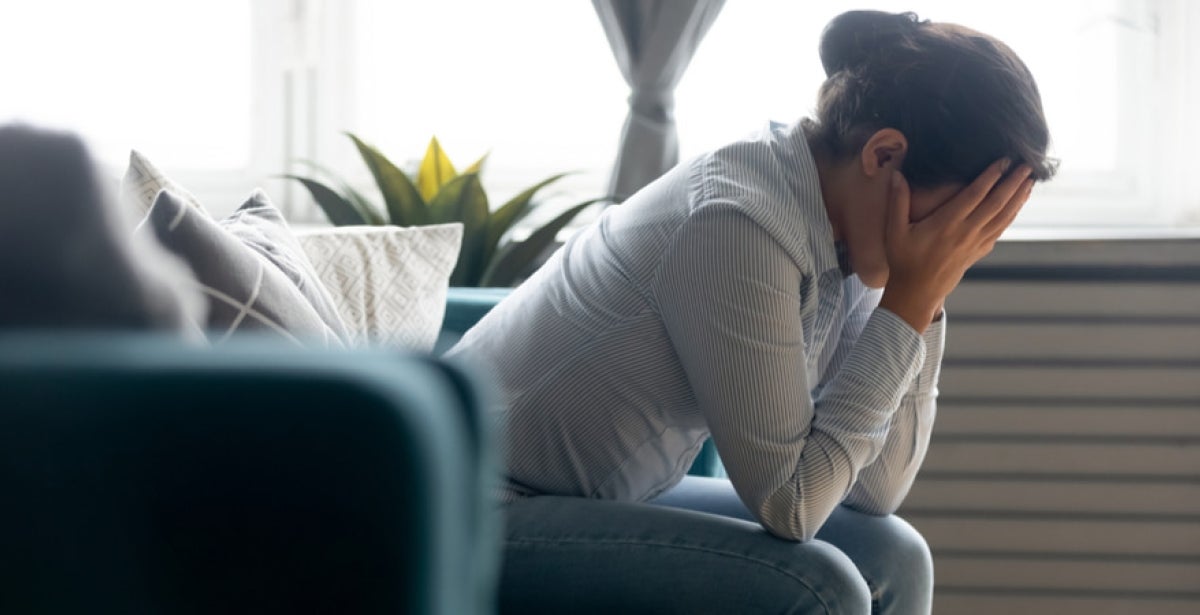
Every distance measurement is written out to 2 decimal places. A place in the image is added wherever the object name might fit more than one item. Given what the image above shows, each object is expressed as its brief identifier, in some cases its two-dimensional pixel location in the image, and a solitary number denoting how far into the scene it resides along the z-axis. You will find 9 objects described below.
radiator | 3.71
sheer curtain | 3.88
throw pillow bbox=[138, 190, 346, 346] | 2.38
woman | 2.54
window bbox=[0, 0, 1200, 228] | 4.25
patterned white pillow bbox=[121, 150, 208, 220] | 2.64
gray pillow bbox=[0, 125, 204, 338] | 1.32
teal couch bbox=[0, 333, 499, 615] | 1.24
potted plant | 3.79
